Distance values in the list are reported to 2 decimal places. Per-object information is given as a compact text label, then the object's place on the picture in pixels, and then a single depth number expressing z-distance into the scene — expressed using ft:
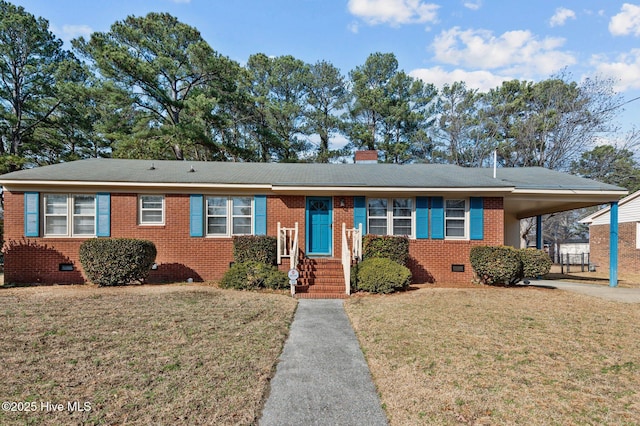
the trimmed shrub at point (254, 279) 28.76
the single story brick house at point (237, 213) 32.58
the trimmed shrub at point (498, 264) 30.58
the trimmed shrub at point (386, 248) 31.45
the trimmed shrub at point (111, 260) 28.86
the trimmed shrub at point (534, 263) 30.60
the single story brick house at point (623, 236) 52.60
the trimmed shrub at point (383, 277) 27.50
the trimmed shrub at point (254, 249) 31.37
